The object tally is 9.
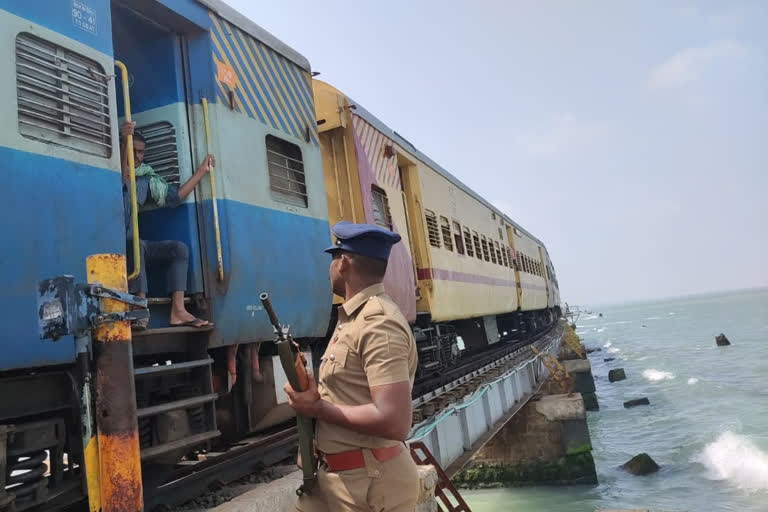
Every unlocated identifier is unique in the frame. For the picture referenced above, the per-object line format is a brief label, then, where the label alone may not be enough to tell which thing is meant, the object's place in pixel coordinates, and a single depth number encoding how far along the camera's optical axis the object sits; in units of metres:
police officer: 1.80
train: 2.68
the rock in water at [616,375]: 36.16
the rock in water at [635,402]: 27.03
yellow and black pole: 1.94
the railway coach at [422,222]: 6.18
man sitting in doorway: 3.45
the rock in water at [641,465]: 16.53
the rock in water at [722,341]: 53.46
